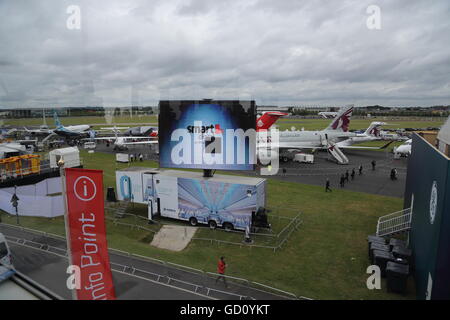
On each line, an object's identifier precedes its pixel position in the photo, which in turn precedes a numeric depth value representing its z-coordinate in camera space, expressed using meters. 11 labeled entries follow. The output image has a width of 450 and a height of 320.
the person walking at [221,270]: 12.56
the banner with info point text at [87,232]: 7.88
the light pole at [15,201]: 18.94
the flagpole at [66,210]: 7.95
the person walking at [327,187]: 28.67
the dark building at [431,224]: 9.13
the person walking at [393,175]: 34.00
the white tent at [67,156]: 28.25
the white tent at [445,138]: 13.32
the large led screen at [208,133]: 18.95
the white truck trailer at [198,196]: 18.17
